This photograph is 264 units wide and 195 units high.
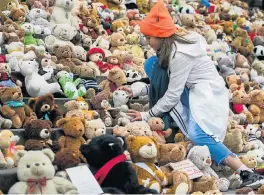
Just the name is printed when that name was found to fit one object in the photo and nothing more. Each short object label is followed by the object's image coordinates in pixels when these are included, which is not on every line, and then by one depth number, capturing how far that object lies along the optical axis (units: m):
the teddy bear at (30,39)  11.38
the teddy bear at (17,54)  9.92
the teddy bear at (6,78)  9.08
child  8.75
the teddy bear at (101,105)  9.24
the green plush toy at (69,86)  9.85
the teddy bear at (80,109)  8.66
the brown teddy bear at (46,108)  8.59
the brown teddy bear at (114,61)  11.63
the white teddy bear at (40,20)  12.10
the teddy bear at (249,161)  9.09
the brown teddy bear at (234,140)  9.56
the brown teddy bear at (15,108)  8.39
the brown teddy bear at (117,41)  12.79
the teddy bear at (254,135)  10.20
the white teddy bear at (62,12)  12.60
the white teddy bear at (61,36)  11.58
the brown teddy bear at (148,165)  7.25
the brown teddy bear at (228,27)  16.62
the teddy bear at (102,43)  12.61
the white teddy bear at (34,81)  9.47
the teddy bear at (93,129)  8.22
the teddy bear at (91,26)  13.27
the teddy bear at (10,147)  7.15
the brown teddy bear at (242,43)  15.26
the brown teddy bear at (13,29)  11.45
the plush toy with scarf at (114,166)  6.70
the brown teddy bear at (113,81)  10.36
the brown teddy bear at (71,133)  7.93
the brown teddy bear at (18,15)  12.23
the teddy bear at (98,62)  11.28
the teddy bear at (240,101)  11.24
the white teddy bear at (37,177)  6.25
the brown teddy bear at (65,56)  10.95
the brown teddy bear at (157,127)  8.78
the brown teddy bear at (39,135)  7.60
